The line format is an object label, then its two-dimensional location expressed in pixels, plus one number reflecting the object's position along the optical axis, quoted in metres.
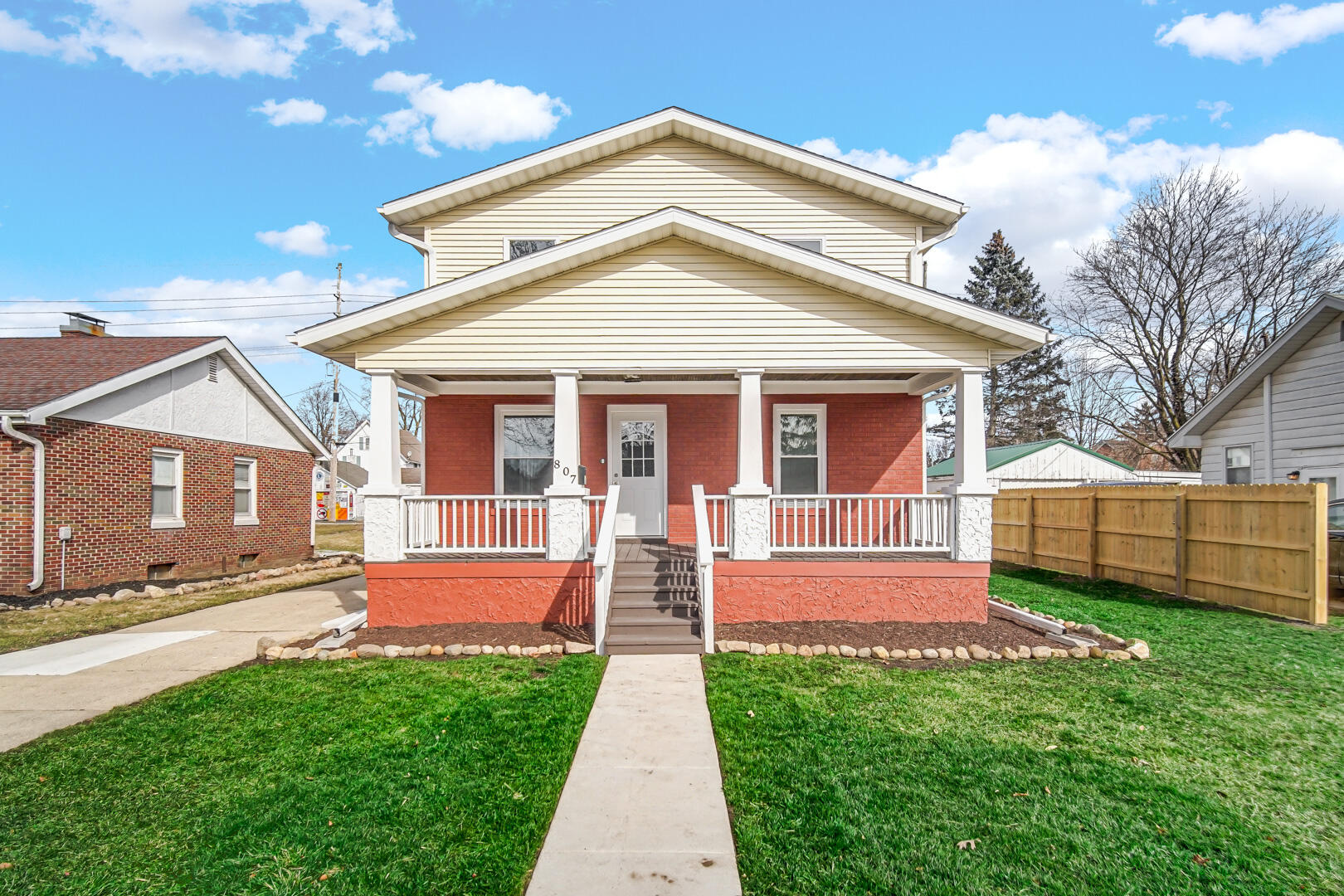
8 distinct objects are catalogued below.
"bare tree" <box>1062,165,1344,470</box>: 22.77
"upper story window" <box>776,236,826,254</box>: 10.79
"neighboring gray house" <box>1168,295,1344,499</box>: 11.50
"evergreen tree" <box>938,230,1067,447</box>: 35.69
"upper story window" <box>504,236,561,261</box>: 10.76
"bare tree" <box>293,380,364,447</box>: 56.75
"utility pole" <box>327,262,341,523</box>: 24.62
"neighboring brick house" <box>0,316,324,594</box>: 10.74
